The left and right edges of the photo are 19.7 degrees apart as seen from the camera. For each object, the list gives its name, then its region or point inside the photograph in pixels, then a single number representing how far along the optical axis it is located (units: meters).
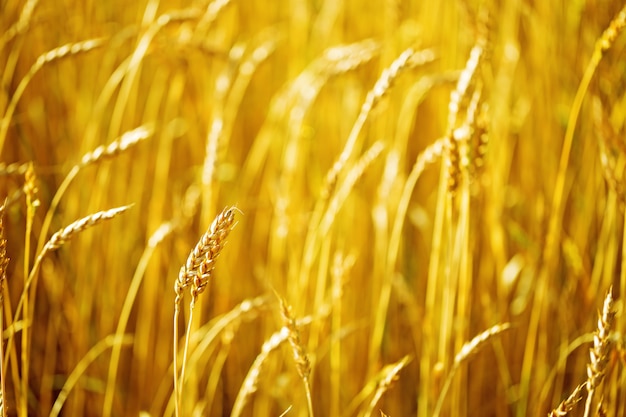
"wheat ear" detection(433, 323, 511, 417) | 1.64
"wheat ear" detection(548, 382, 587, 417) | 1.53
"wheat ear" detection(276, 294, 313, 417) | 1.58
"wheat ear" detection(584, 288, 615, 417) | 1.54
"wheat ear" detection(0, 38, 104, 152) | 1.80
